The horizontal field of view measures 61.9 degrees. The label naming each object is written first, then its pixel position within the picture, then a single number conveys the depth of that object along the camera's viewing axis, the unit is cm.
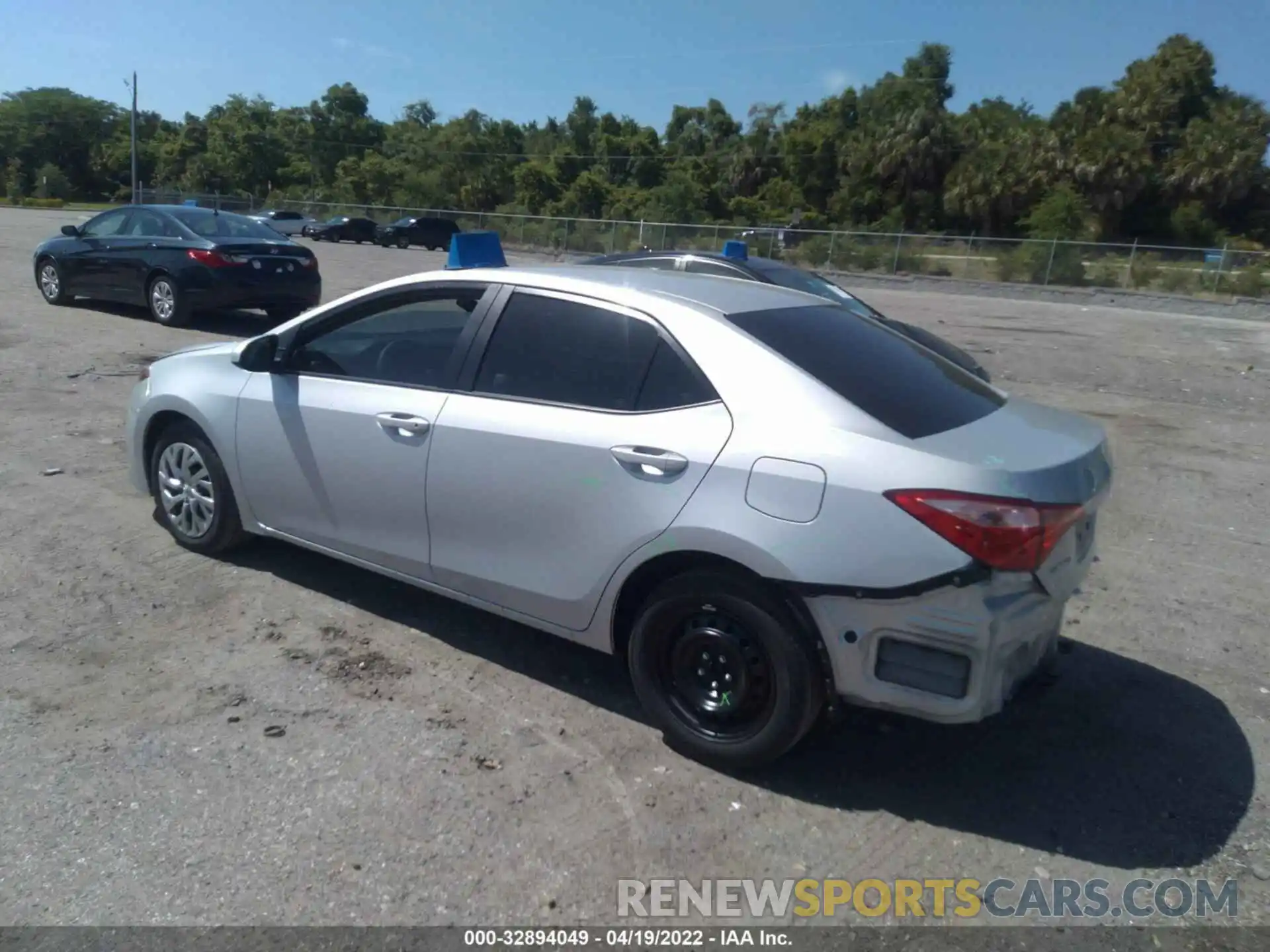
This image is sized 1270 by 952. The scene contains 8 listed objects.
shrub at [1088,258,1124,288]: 3259
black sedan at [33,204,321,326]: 1256
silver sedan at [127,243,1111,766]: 335
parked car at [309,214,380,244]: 4528
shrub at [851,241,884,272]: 3578
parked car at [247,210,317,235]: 4622
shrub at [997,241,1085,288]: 3306
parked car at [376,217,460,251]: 4347
